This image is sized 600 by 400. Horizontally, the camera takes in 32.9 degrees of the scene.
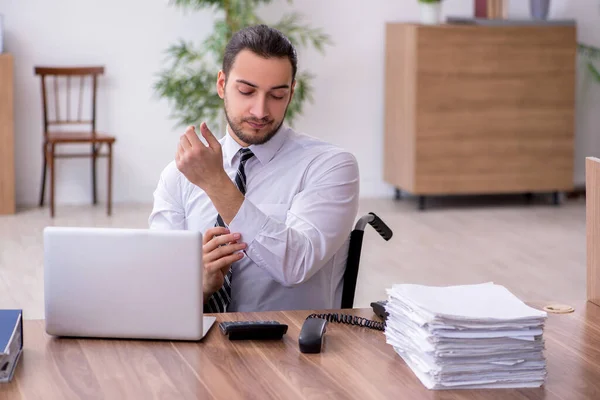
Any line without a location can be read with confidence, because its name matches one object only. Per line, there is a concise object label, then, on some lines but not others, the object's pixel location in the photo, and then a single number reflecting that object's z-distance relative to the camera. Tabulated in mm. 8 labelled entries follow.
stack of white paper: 1719
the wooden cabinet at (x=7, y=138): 6383
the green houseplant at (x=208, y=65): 6543
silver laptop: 1890
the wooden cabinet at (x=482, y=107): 6648
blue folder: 1755
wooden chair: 6453
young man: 2215
